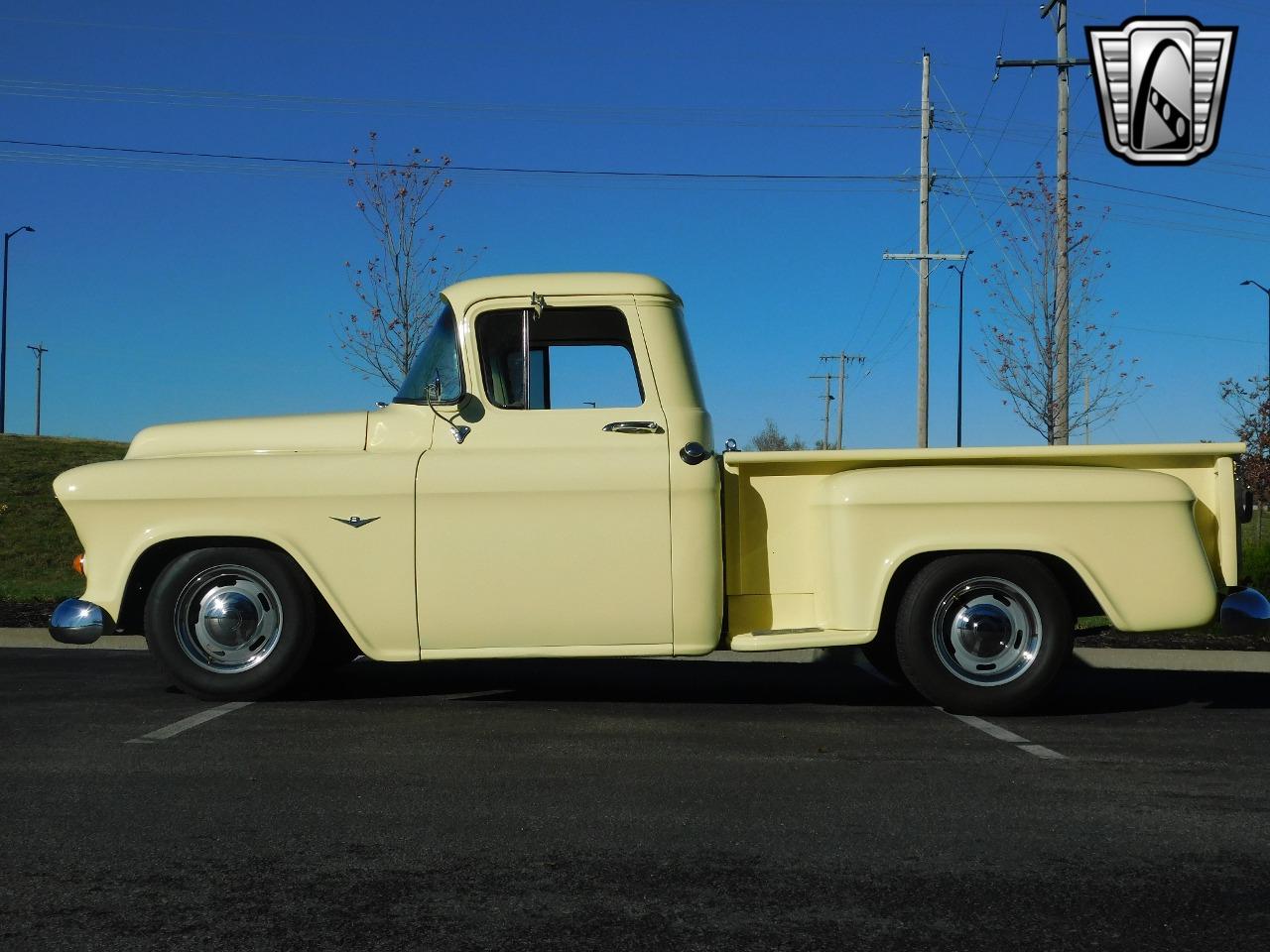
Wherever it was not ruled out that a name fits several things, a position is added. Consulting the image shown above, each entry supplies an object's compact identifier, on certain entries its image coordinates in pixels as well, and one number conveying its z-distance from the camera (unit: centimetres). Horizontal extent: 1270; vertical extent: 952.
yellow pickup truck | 643
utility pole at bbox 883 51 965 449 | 3178
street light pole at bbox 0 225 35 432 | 3991
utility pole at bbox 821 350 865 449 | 7185
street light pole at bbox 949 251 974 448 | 4595
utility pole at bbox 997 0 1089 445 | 2050
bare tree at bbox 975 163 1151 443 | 2191
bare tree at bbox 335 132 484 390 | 1677
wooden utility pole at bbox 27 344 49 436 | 9694
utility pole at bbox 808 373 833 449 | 7558
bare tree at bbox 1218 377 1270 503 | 2417
